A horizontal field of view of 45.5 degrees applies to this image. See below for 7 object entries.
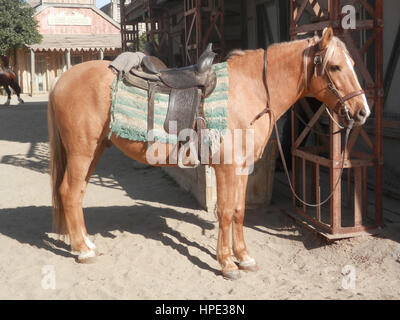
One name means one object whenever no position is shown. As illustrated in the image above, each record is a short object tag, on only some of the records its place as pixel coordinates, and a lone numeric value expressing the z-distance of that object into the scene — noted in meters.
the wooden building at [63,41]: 26.94
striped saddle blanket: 3.75
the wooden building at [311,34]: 4.23
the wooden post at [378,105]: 4.20
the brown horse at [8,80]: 21.05
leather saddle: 3.71
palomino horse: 3.51
